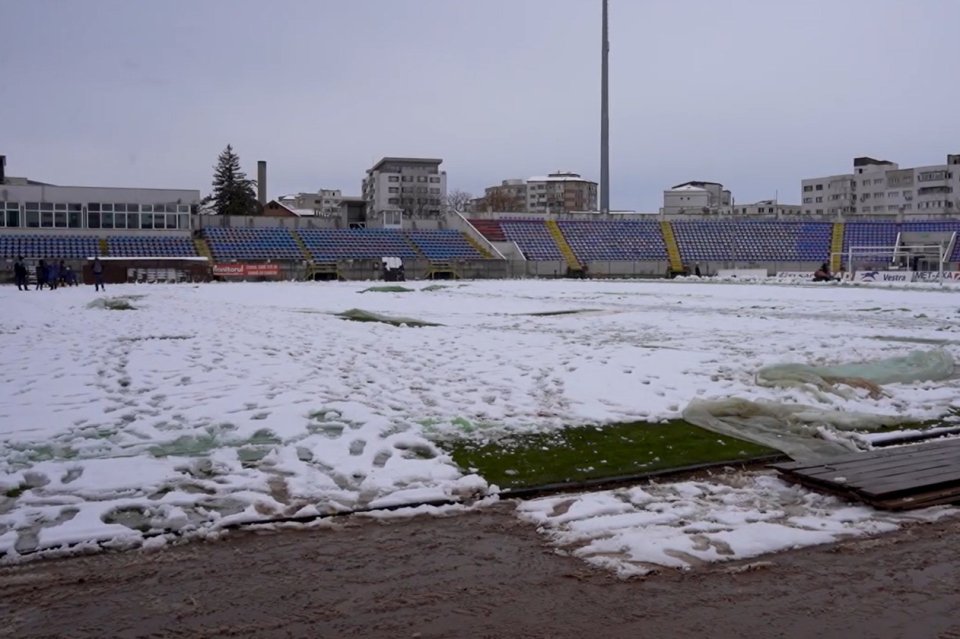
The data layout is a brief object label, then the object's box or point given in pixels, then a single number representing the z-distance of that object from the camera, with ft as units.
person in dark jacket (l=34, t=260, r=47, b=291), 118.52
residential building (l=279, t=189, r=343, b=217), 507.71
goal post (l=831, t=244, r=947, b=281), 182.29
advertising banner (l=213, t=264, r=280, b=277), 152.66
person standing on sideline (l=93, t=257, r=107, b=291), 103.40
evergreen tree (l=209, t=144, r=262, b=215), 325.42
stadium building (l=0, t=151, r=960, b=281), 164.96
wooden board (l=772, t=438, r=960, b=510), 18.78
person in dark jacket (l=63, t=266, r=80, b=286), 128.78
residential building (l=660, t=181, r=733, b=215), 433.48
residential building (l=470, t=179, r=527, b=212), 501.56
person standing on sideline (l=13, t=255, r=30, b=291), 111.96
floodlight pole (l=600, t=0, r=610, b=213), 197.06
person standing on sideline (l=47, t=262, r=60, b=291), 120.47
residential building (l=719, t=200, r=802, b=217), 349.41
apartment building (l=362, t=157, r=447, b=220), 412.98
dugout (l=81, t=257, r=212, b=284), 136.15
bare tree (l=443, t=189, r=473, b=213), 449.89
